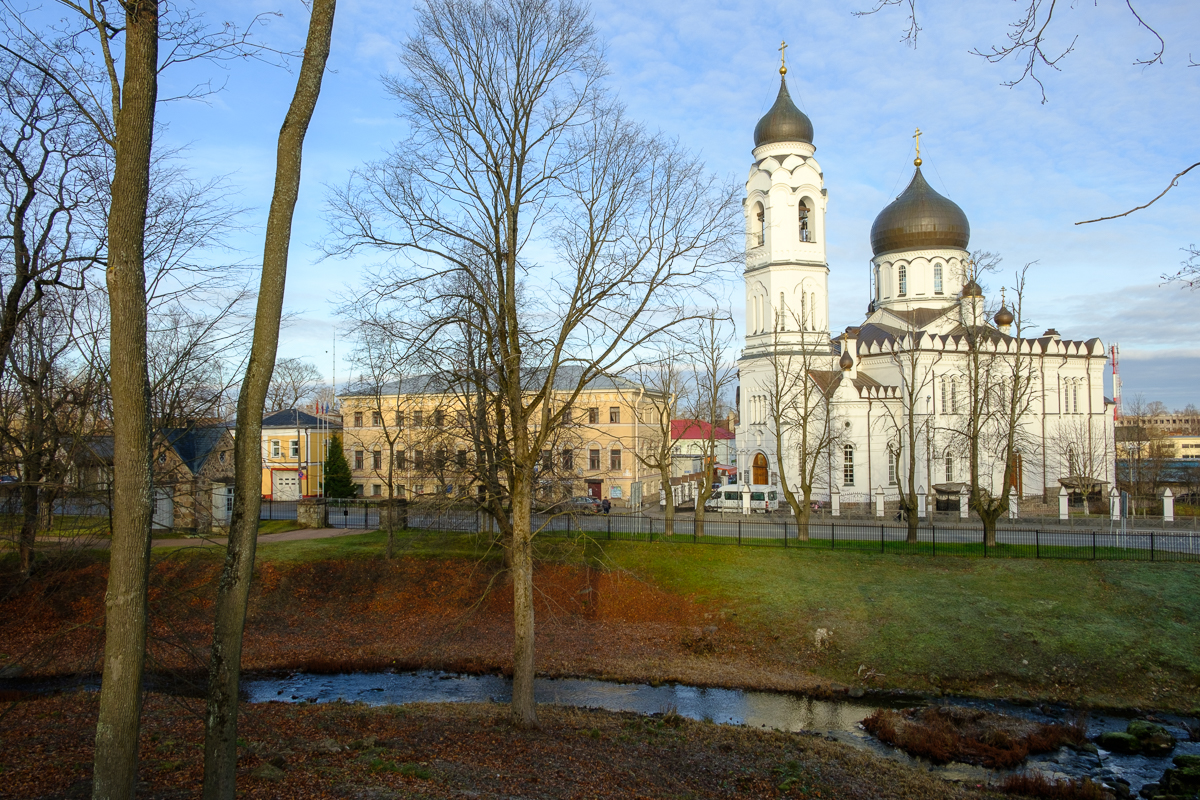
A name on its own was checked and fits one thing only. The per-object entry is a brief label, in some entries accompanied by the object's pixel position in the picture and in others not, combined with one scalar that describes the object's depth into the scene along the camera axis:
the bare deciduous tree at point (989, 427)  24.80
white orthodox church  41.47
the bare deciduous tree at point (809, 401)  38.56
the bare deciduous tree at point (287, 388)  61.12
